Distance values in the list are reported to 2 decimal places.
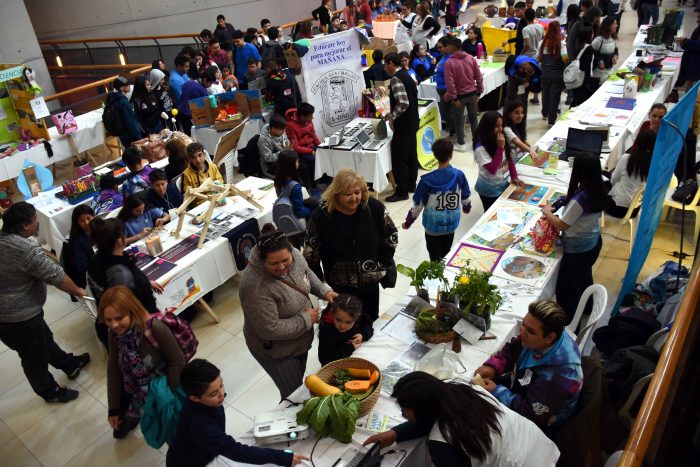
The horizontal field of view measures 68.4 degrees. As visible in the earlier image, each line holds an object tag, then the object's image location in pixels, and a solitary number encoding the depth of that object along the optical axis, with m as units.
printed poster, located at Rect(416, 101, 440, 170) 6.44
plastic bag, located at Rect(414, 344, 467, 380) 2.56
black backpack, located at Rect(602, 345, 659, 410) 2.60
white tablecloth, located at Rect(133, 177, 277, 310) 4.00
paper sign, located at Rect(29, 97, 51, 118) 6.53
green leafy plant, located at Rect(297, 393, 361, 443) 2.26
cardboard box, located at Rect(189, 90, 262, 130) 6.73
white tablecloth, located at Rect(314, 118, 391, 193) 5.71
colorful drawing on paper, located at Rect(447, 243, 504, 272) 3.47
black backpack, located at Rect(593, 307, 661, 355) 3.04
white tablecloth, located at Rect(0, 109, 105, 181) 6.53
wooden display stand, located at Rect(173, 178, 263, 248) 4.13
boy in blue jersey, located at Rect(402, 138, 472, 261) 3.76
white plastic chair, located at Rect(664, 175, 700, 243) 4.36
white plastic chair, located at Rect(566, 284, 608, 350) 2.76
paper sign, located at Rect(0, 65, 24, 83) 6.41
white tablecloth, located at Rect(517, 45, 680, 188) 4.57
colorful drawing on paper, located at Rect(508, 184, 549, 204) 4.21
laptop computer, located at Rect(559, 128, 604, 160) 4.66
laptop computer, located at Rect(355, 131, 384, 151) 5.73
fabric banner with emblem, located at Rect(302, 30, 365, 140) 6.45
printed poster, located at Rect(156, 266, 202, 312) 3.82
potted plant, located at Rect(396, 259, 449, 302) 2.83
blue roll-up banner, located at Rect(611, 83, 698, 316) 3.07
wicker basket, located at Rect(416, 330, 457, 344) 2.80
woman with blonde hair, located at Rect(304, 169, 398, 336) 3.04
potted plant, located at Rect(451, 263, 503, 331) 2.78
